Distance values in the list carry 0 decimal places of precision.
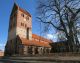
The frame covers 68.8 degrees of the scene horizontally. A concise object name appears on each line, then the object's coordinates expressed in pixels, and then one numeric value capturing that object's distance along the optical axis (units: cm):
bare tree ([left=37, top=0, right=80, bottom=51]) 964
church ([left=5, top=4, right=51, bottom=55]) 2314
